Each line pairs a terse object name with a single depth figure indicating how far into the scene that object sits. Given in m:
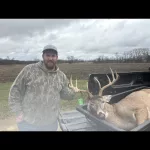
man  1.36
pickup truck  1.32
